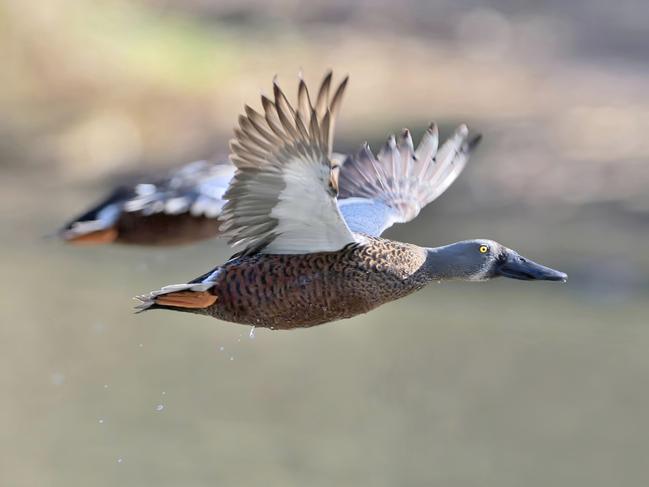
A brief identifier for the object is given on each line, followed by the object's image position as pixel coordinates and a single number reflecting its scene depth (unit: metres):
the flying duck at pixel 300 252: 9.83
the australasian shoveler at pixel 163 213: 15.38
